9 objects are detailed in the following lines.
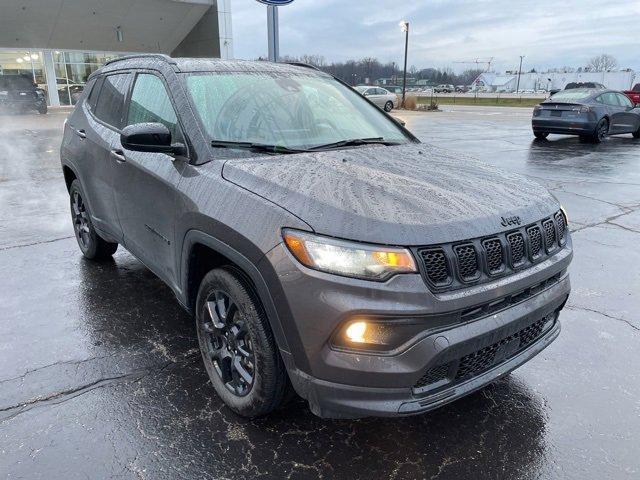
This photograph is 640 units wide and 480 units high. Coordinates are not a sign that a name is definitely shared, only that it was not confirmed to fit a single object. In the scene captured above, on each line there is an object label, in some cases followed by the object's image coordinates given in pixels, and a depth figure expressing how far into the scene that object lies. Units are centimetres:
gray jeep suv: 205
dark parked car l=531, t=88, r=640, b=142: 1452
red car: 2733
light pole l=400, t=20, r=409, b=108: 3614
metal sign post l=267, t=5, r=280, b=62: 1048
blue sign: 1095
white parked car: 3222
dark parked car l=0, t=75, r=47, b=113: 2611
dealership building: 2894
